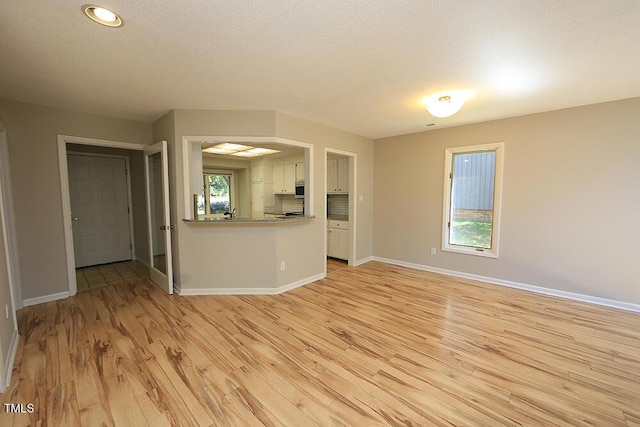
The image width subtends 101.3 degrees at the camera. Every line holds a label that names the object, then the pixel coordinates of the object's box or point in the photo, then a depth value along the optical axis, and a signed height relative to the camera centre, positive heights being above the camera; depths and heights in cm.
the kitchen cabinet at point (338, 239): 512 -83
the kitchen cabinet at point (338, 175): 499 +44
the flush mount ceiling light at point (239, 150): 491 +95
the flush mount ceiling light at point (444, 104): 279 +100
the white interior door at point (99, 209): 480 -23
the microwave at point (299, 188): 571 +20
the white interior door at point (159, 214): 346 -25
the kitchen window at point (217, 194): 701 +8
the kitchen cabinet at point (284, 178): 589 +43
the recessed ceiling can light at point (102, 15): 152 +110
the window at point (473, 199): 399 -2
